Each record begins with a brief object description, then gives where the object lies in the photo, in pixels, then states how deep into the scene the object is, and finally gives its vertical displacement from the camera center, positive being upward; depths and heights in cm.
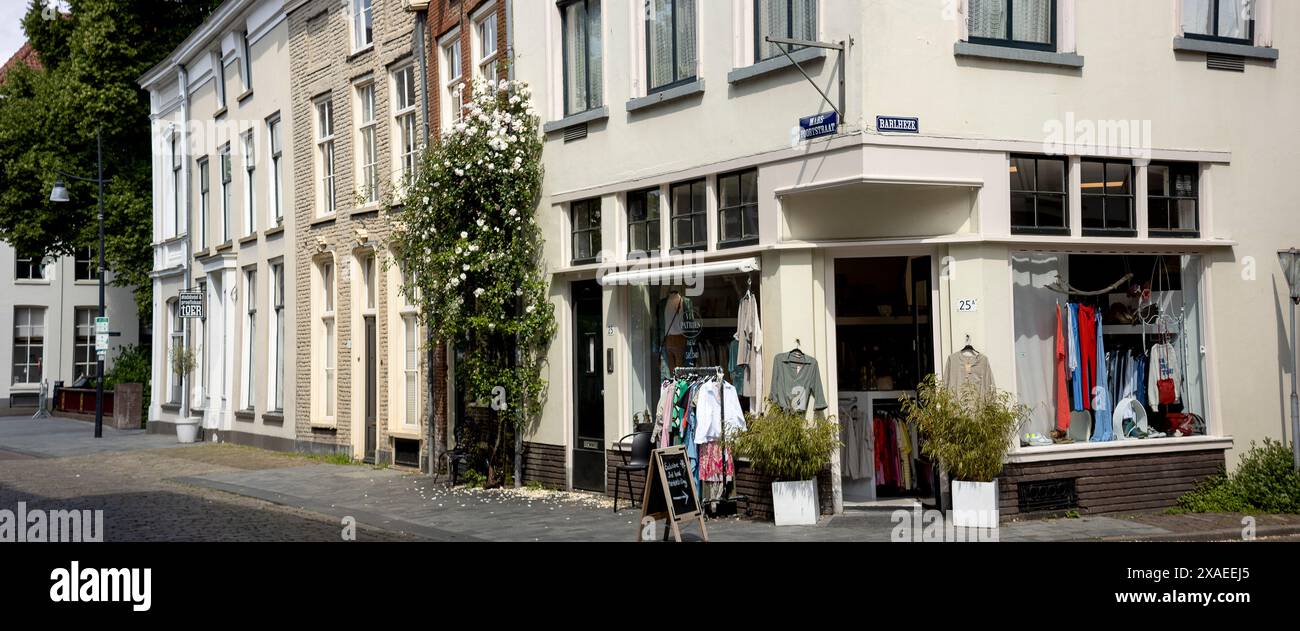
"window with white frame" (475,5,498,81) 1777 +464
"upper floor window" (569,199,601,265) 1552 +168
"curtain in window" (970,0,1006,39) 1227 +334
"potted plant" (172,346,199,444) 2716 -4
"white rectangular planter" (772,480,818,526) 1230 -138
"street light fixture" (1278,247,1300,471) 1288 +84
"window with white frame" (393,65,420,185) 1989 +399
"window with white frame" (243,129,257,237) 2615 +364
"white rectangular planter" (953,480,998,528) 1178 -138
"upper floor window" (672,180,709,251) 1391 +165
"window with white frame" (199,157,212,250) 2889 +387
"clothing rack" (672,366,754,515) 1323 -12
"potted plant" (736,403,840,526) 1220 -92
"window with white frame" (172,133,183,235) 3075 +464
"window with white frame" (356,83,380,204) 2108 +379
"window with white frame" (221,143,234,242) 2742 +380
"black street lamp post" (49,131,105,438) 2921 +21
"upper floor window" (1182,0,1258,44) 1316 +355
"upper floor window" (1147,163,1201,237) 1302 +163
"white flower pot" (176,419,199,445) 2712 -129
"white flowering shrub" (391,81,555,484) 1606 +155
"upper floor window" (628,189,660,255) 1458 +167
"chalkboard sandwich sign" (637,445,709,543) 1055 -110
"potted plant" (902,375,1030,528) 1170 -78
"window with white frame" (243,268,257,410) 2605 +61
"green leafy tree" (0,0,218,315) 3453 +690
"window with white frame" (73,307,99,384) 4512 +105
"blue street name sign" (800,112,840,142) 1198 +228
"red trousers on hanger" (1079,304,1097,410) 1289 +7
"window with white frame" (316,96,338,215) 2264 +383
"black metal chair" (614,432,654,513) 1393 -97
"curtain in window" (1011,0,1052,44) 1244 +336
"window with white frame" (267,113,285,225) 2472 +390
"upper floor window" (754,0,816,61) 1253 +348
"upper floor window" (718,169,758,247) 1322 +165
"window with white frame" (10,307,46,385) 4403 +98
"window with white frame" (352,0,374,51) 2144 +591
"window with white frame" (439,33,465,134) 1844 +424
